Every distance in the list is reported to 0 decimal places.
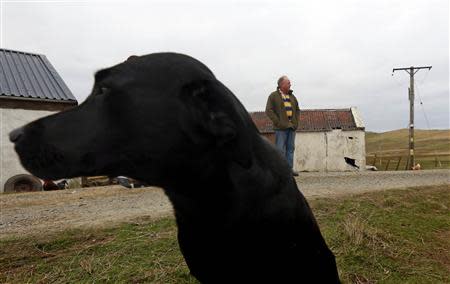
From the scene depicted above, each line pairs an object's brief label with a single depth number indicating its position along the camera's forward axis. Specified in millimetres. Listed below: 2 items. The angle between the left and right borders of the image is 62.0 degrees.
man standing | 7172
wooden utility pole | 24734
